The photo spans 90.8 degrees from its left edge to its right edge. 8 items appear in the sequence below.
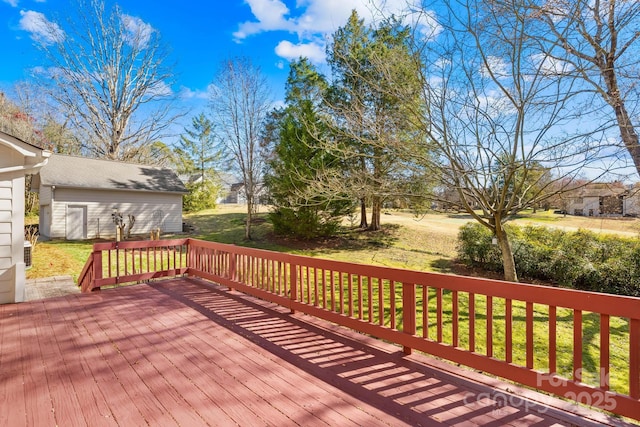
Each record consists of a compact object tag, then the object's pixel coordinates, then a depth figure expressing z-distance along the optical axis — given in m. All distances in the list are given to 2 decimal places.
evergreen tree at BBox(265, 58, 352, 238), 12.59
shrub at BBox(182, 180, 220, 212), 22.59
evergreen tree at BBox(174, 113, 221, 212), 23.88
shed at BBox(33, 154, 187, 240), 12.98
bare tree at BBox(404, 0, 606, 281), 5.20
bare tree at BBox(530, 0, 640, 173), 4.47
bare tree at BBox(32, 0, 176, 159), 16.69
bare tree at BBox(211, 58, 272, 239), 13.84
